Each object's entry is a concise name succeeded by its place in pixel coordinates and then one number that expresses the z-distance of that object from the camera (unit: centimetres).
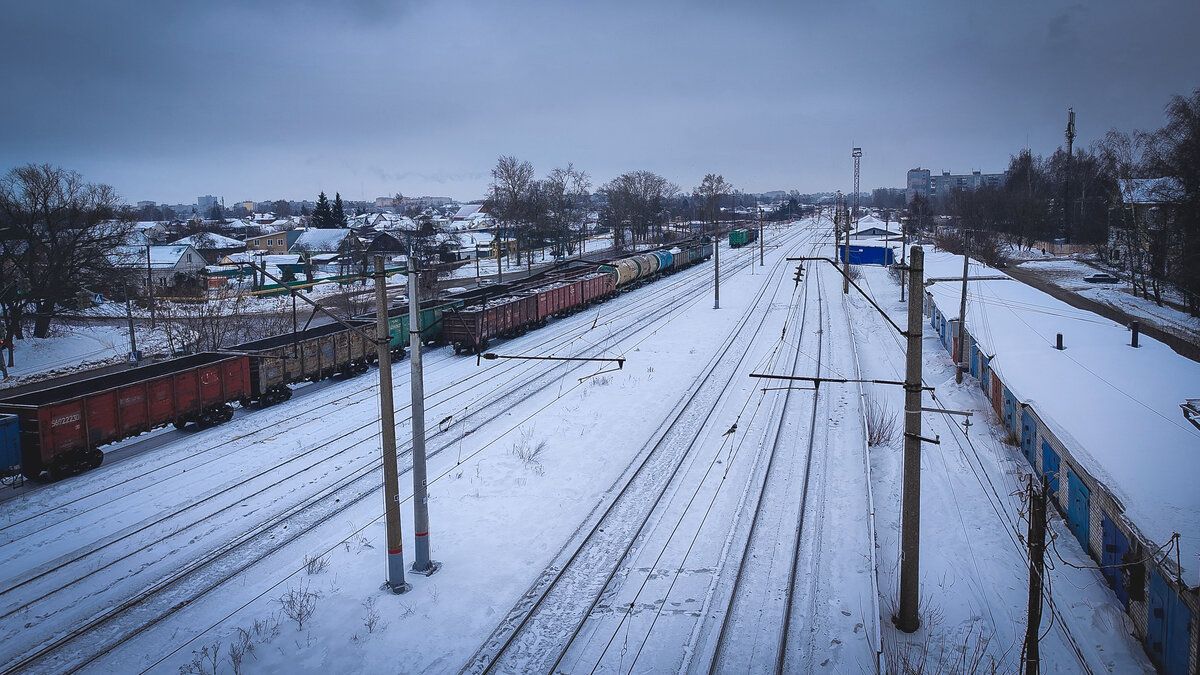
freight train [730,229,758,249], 10019
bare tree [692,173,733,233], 14575
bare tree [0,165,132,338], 3762
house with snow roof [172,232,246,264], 8812
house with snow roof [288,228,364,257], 8582
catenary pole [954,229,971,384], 2565
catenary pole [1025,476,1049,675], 743
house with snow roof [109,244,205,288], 6208
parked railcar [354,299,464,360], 2944
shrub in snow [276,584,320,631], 1098
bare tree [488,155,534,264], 8362
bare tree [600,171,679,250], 11000
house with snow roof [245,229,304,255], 10575
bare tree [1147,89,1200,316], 3691
